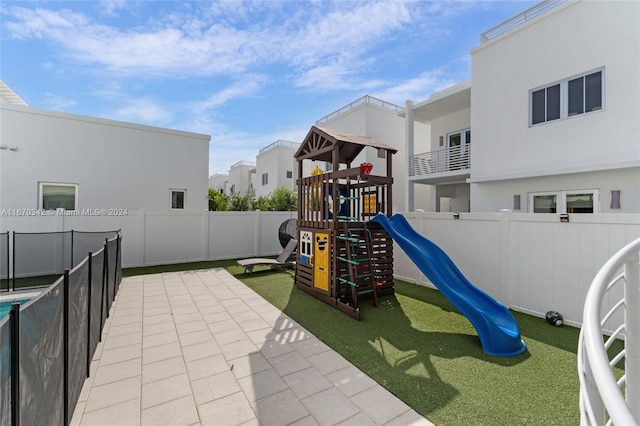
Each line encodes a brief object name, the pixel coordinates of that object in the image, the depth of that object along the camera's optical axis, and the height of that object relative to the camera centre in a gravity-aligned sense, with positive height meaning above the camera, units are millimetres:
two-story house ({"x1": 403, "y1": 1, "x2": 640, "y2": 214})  6965 +2955
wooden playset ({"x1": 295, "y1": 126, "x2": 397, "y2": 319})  5727 -437
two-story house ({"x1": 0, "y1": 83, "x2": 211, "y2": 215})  8938 +1714
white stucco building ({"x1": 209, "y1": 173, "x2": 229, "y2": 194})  34062 +3854
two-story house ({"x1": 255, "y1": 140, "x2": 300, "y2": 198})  22297 +3702
